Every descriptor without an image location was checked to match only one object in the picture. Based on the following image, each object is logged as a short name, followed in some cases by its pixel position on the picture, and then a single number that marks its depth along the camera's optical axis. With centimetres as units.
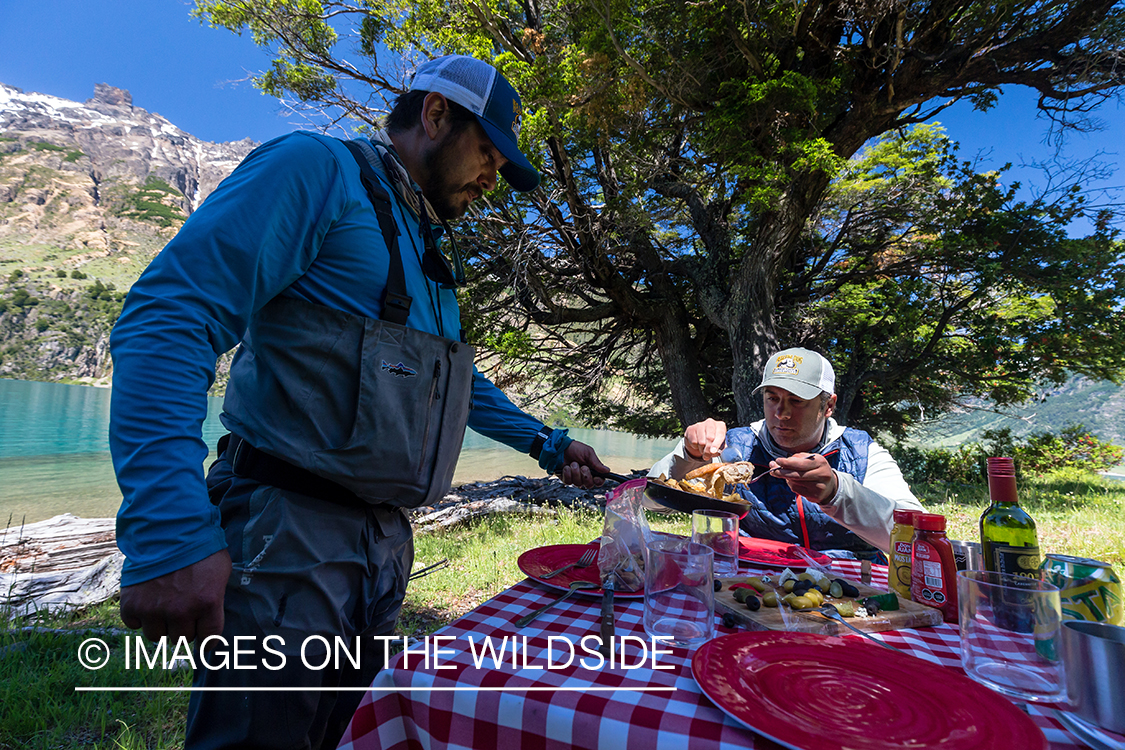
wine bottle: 135
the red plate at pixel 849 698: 79
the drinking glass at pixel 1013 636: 94
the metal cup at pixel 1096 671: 84
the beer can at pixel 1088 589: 117
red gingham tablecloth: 83
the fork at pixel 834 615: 126
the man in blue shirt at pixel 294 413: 109
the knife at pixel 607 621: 111
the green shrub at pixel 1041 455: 1405
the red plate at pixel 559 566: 151
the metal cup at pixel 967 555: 151
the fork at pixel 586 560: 170
